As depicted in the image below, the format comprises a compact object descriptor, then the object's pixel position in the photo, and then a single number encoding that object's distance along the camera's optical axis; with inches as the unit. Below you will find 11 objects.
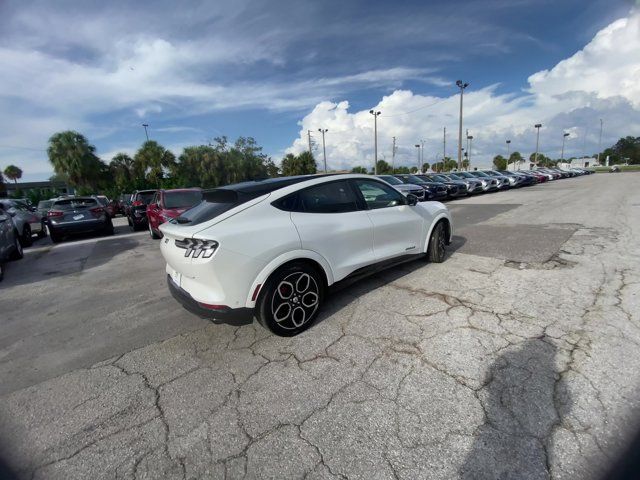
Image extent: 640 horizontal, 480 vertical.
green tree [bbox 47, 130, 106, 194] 1359.5
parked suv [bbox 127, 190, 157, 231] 482.7
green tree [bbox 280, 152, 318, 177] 2309.2
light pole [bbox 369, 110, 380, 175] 1565.7
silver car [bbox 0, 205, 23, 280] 271.7
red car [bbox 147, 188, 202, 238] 320.3
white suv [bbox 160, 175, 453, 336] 112.5
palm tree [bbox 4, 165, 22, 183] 2978.8
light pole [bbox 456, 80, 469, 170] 1133.7
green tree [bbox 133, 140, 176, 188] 1640.0
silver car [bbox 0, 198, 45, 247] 403.2
